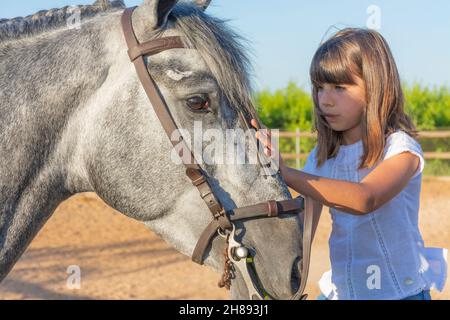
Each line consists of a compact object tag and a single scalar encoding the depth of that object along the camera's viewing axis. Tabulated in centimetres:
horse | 235
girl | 278
